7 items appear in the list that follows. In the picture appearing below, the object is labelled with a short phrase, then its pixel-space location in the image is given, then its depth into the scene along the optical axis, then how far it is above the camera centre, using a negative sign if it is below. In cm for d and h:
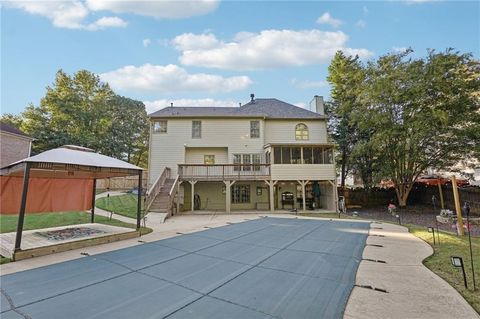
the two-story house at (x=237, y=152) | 1653 +270
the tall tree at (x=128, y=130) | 2917 +788
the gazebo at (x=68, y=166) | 564 +64
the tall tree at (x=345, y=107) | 1922 +730
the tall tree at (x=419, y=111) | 1423 +511
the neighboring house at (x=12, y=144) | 1734 +358
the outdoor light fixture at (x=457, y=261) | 349 -118
